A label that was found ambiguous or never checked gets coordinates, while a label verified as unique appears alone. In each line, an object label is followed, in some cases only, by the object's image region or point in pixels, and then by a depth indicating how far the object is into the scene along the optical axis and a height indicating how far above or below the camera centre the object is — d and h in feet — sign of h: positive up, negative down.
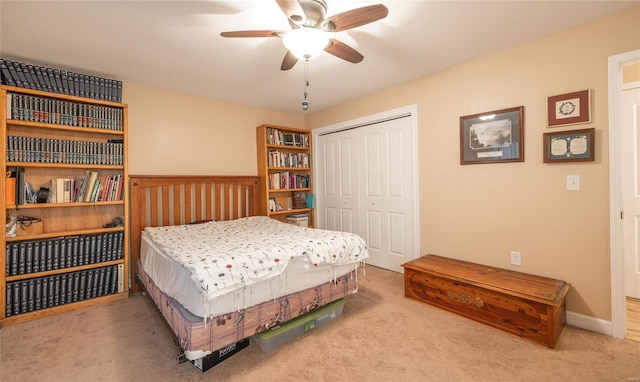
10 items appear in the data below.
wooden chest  6.11 -2.76
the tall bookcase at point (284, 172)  13.00 +1.02
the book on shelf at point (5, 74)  7.64 +3.41
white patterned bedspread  5.21 -1.35
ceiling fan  4.88 +3.20
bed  5.17 -1.76
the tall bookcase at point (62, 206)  7.59 -0.36
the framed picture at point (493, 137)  7.83 +1.58
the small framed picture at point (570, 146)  6.64 +1.05
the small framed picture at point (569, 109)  6.71 +2.00
